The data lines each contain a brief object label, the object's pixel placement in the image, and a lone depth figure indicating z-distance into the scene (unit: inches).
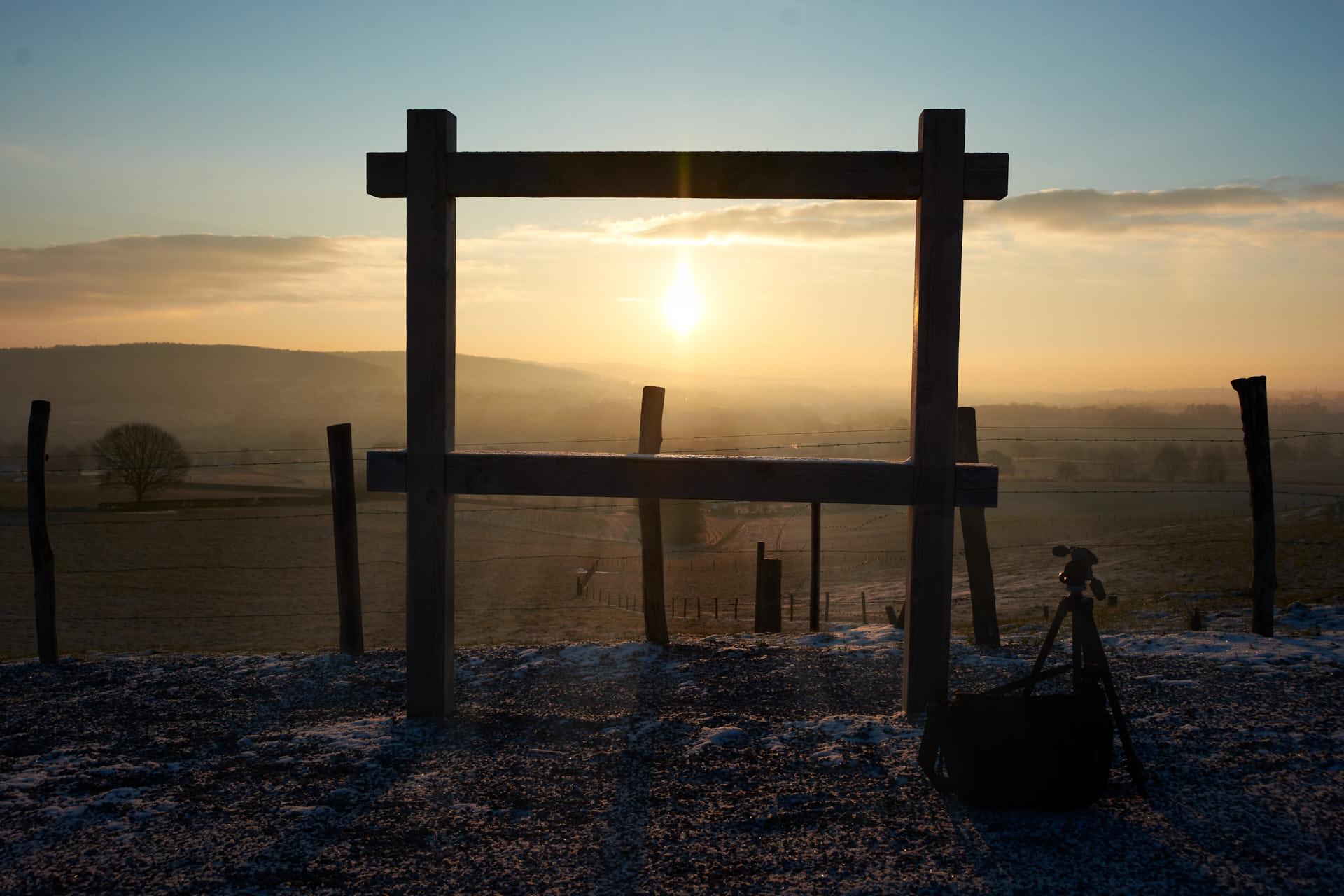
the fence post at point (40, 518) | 330.0
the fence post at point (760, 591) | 369.4
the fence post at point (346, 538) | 311.9
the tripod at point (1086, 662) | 141.3
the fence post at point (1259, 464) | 303.6
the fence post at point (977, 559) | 290.5
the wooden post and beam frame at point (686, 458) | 171.0
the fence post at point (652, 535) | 298.8
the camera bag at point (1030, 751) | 135.8
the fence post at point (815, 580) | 376.8
